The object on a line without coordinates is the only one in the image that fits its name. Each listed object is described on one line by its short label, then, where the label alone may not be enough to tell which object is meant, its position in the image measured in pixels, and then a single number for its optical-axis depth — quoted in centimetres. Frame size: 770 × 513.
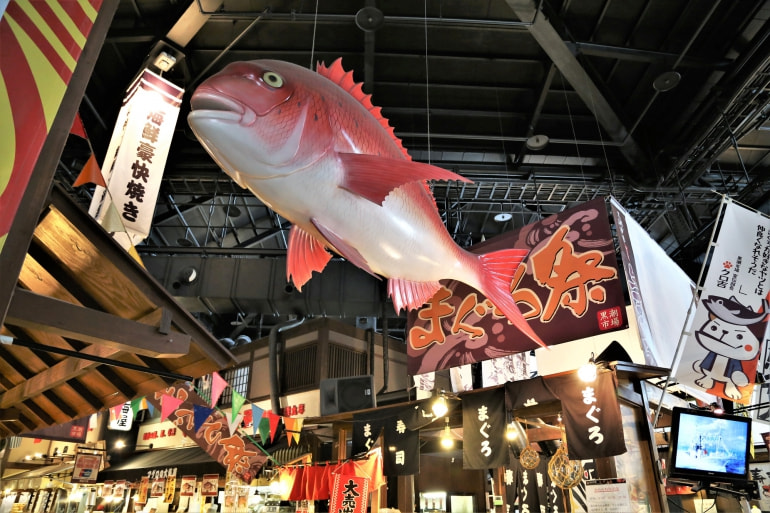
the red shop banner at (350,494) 851
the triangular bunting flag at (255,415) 978
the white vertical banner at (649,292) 523
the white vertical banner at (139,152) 587
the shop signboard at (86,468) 1802
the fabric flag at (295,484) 1047
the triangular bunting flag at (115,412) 1397
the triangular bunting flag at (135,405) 807
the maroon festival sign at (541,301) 483
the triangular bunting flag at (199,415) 1063
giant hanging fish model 179
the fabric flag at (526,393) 682
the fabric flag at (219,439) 1072
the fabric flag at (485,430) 702
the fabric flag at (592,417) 585
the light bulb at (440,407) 790
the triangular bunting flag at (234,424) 973
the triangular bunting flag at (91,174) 456
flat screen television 620
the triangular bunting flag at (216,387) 806
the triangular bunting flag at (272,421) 1030
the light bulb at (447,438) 973
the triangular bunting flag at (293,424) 1097
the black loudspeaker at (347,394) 1033
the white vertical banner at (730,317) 495
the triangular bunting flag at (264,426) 1038
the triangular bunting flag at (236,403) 891
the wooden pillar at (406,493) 915
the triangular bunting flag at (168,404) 834
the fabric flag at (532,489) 964
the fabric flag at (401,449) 823
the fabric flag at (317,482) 1019
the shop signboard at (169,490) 1723
